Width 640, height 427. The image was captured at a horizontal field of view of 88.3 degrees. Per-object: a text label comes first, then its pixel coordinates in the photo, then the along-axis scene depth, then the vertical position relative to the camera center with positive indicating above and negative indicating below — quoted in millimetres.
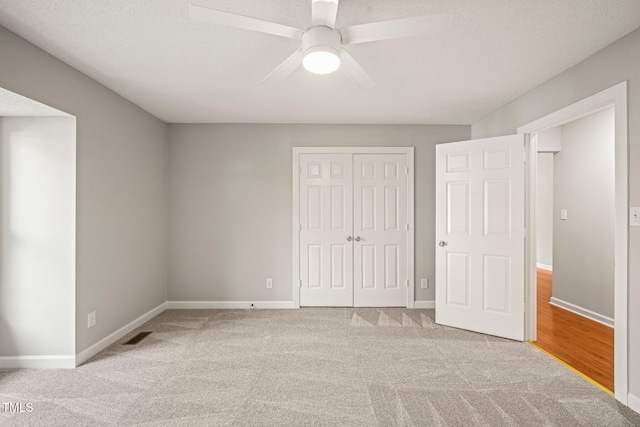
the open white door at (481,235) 3256 -220
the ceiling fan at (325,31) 1443 +867
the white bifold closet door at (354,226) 4309 -159
